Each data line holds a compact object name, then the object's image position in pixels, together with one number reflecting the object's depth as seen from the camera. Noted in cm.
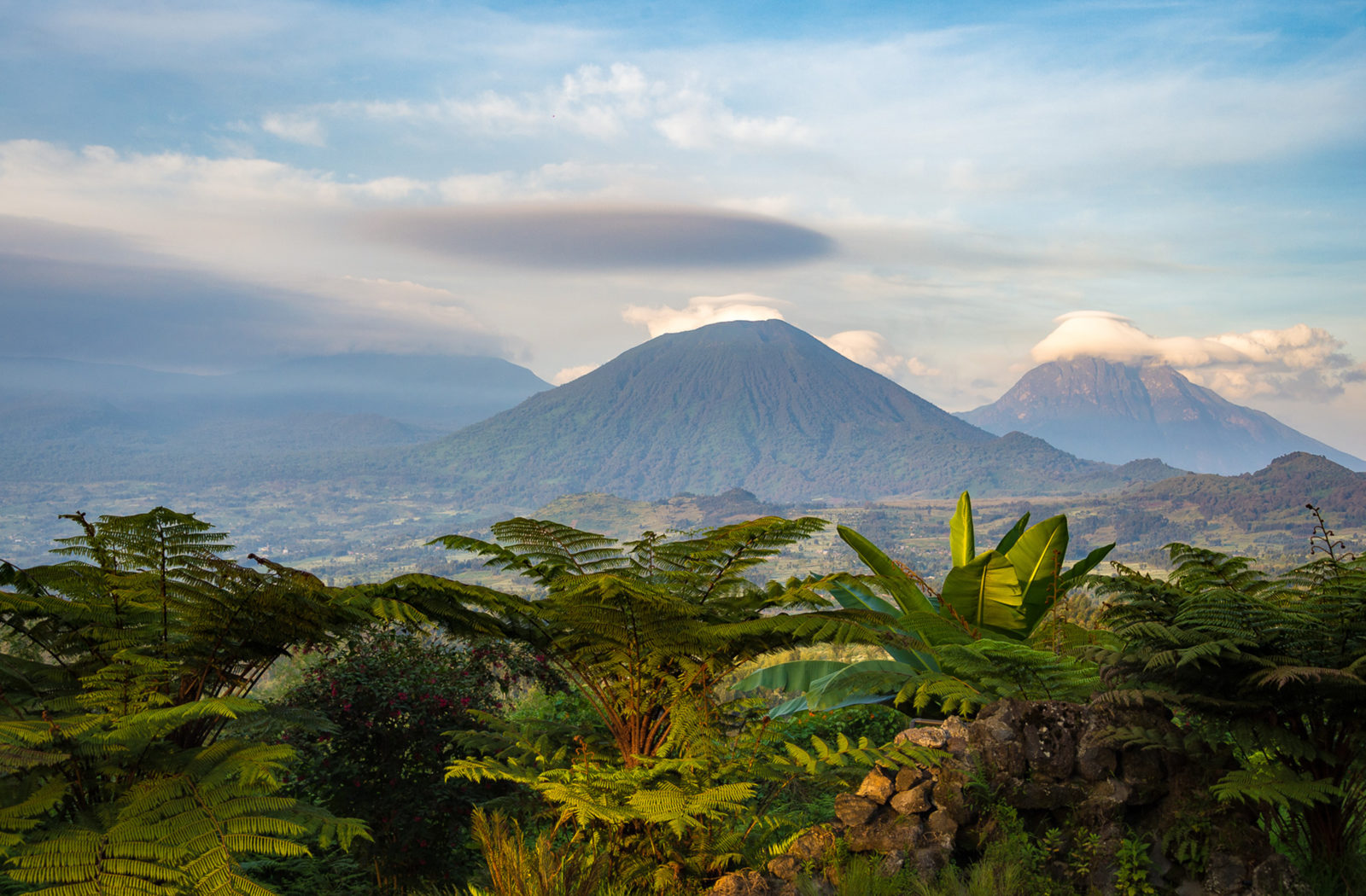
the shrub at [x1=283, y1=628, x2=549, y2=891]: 523
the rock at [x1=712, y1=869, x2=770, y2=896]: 379
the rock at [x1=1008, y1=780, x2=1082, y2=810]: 394
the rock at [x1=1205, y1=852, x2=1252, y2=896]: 355
